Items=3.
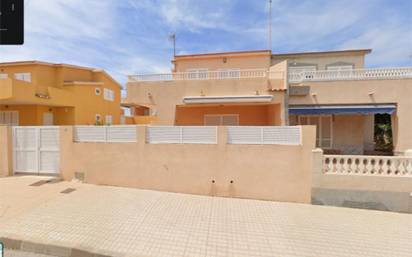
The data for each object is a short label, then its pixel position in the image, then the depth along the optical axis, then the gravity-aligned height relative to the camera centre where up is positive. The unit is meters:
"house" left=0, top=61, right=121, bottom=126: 14.78 +2.47
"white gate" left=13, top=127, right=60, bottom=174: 8.62 -1.13
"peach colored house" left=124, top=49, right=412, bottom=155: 11.50 +1.59
